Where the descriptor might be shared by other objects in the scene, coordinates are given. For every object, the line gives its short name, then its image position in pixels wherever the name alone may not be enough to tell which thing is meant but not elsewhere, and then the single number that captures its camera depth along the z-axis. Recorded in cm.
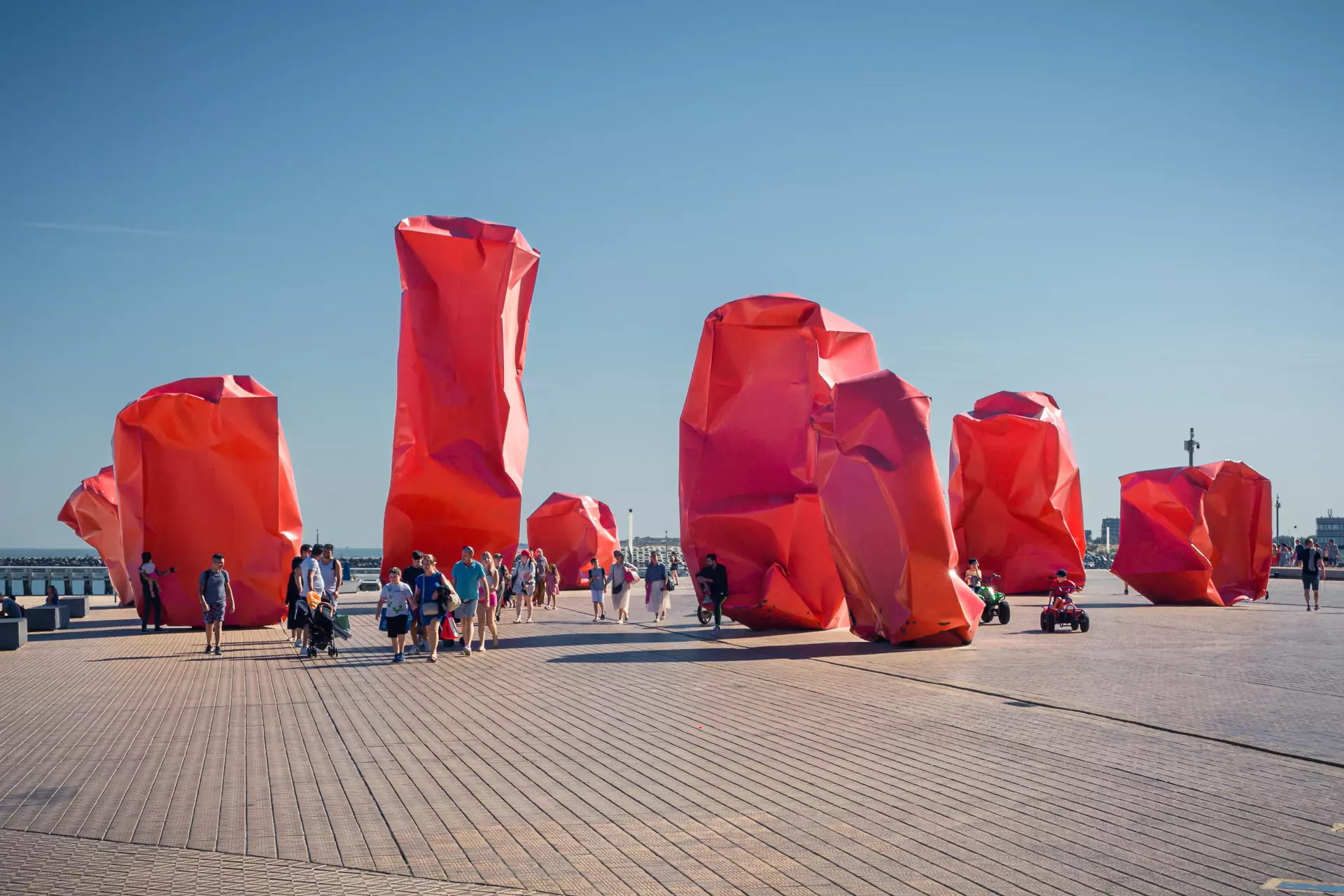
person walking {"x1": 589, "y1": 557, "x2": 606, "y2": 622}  2442
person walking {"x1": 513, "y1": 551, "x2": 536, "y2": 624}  2386
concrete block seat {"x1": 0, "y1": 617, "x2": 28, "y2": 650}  1819
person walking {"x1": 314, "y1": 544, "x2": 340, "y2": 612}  1733
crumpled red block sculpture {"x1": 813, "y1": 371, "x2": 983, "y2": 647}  1655
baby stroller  1658
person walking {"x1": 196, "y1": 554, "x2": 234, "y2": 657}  1706
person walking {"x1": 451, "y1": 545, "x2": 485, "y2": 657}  1669
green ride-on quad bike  2236
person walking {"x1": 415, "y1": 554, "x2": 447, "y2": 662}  1609
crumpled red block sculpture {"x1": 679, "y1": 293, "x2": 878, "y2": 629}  2009
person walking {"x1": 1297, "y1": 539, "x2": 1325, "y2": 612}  2523
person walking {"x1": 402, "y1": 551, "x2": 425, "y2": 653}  1686
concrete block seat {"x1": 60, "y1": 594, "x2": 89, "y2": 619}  2514
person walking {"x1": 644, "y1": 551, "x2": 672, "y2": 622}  2372
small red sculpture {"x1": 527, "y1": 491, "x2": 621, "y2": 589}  3750
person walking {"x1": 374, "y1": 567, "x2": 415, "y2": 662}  1589
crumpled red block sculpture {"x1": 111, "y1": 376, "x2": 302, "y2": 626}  2064
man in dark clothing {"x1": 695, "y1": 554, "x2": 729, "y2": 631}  1952
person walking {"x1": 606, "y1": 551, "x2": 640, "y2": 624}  2316
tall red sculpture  2509
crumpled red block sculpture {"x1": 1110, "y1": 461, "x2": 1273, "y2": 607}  2736
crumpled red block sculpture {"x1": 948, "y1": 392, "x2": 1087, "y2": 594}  3109
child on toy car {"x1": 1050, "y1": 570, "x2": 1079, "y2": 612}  2039
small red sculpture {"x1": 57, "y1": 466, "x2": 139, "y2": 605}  3309
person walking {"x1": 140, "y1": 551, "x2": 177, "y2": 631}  2045
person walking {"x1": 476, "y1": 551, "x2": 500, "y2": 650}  1750
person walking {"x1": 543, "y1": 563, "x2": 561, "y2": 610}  2891
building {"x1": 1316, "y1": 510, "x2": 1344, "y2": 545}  16262
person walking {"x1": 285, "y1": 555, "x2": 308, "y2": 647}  1677
